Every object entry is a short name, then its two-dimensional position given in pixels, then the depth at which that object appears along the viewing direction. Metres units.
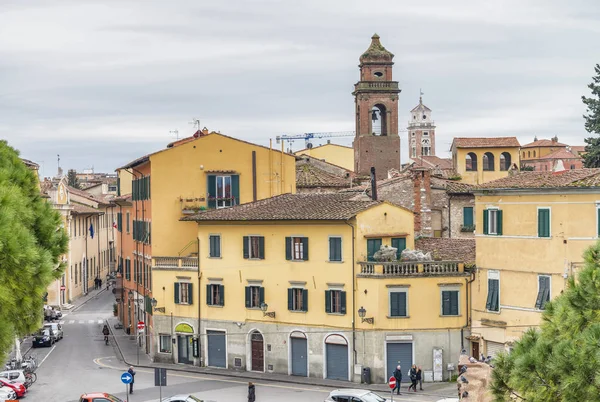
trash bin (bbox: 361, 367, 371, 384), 50.38
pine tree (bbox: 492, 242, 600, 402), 16.25
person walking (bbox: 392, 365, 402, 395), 47.91
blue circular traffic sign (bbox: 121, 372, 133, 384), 41.94
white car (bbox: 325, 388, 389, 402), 40.38
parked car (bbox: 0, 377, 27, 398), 46.56
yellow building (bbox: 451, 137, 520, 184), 89.44
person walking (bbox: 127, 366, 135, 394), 48.09
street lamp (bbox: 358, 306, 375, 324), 50.26
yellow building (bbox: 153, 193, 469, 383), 50.41
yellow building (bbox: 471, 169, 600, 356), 45.34
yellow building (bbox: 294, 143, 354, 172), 110.59
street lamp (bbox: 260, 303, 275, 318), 54.00
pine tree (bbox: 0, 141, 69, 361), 21.55
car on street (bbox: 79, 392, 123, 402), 41.00
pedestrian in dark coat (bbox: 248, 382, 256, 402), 44.75
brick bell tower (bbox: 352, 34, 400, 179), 102.56
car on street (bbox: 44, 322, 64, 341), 67.25
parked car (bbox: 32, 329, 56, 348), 64.86
